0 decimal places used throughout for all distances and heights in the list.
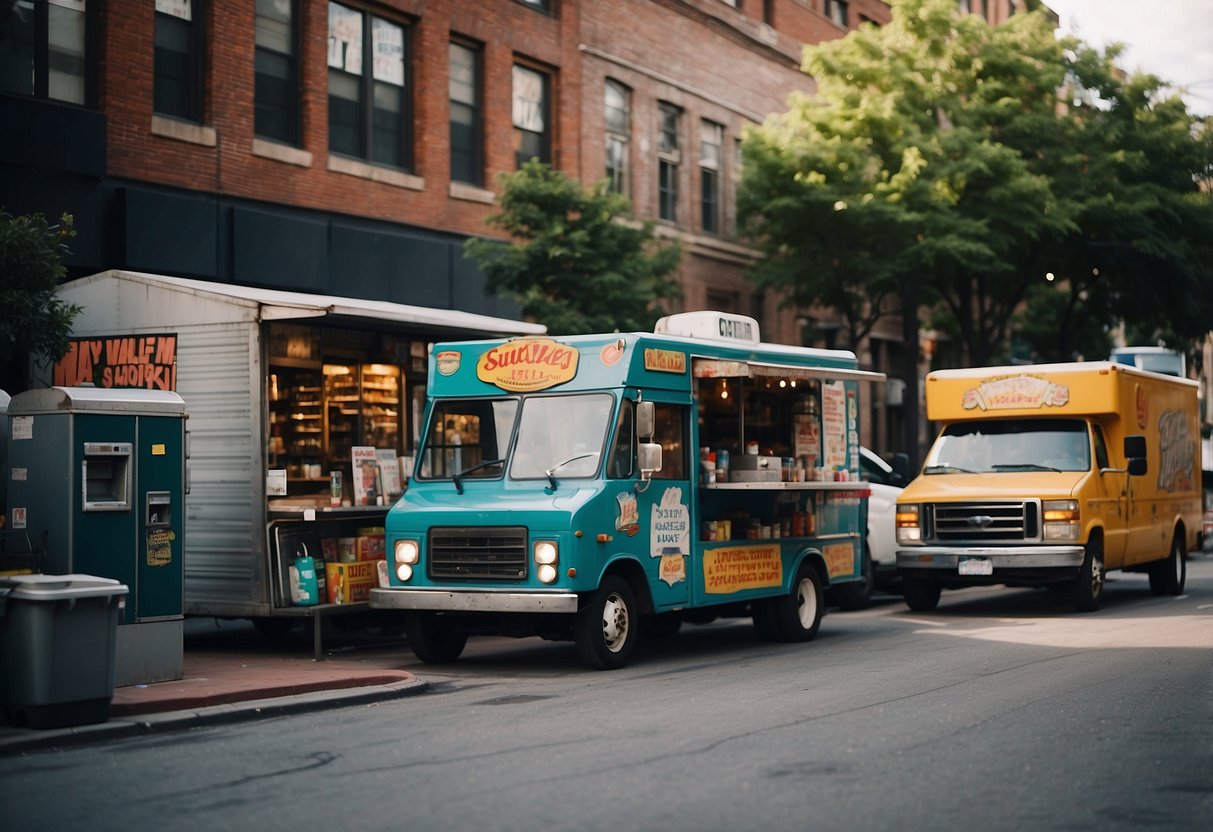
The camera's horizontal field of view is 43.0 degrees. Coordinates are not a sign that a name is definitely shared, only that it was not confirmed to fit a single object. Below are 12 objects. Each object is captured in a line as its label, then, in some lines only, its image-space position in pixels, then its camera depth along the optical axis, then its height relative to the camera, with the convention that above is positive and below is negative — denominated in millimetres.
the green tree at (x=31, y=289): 12211 +1766
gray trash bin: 9648 -910
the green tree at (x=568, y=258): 20172 +3208
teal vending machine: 11250 +75
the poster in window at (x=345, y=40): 22672 +6886
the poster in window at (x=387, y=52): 23531 +6931
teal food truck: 12570 +42
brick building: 18547 +5587
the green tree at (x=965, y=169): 27719 +6080
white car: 19344 -584
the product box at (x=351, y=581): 14180 -725
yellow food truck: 17344 +116
